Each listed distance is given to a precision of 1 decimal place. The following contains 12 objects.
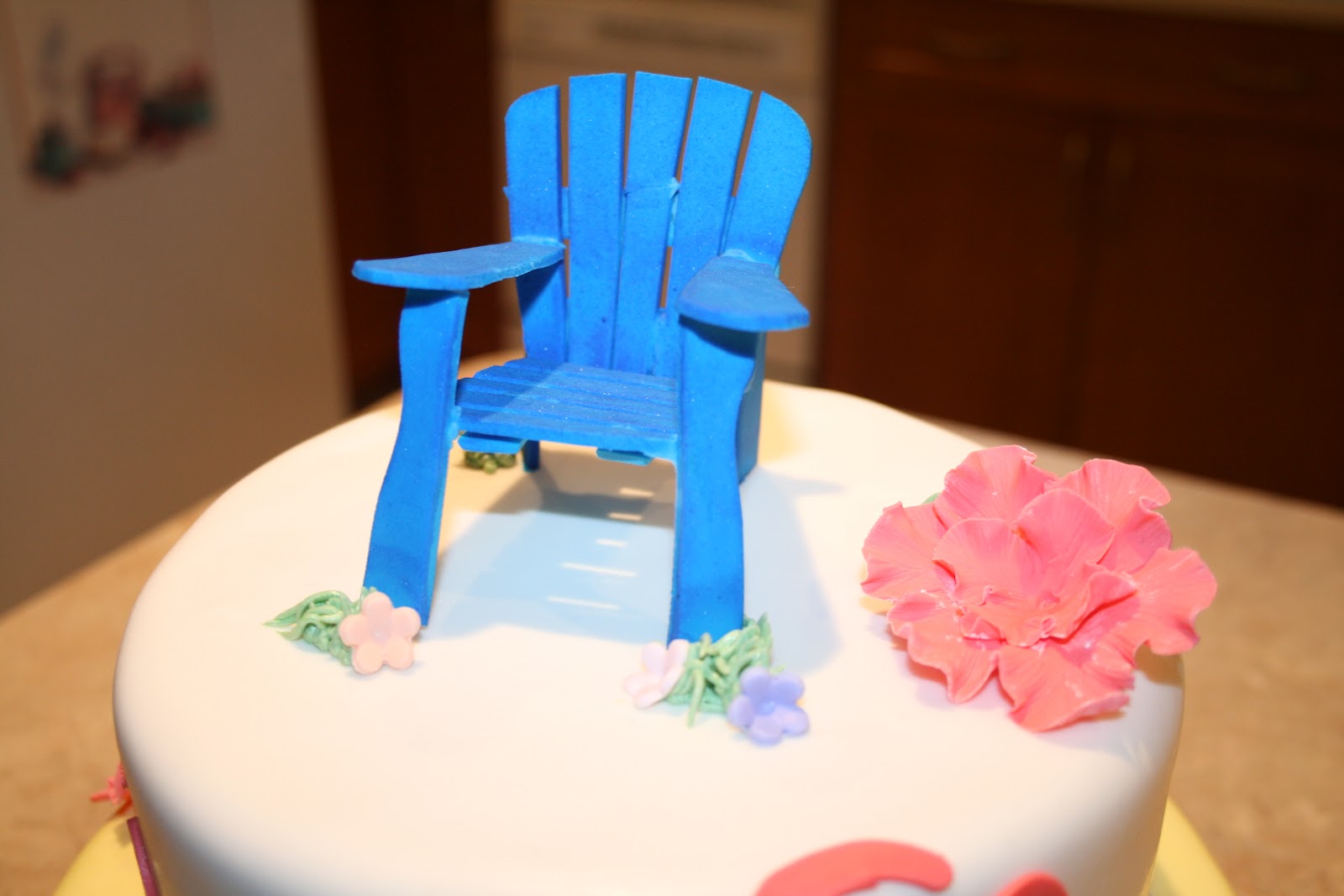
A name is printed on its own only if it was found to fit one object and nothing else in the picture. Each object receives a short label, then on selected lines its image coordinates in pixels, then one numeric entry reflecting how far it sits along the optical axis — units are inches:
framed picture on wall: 32.1
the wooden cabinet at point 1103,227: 34.6
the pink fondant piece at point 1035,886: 14.7
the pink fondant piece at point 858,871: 14.3
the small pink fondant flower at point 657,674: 16.2
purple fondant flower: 15.8
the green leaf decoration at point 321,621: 17.0
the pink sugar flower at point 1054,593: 16.0
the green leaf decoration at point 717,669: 16.2
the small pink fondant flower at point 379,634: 16.6
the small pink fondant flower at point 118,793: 18.5
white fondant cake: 14.7
